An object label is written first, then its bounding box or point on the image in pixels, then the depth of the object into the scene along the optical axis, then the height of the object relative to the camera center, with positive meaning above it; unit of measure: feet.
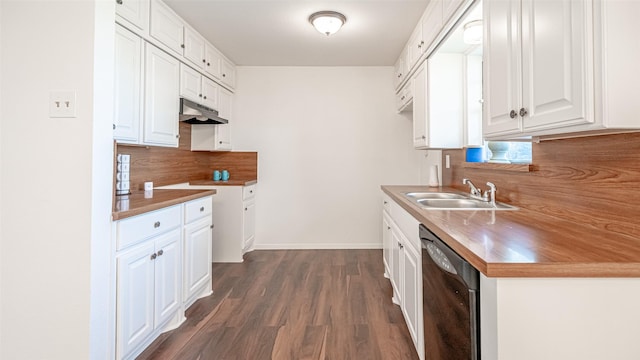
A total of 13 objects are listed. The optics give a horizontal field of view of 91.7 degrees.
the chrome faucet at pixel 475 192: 7.06 -0.15
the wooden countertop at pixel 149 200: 5.13 -0.34
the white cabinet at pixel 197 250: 7.31 -1.65
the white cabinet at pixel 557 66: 2.81 +1.27
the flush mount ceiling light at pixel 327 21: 8.55 +4.58
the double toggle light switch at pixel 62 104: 4.48 +1.15
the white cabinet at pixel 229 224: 11.34 -1.47
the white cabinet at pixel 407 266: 5.34 -1.69
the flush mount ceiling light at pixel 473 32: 6.49 +3.26
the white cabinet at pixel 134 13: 6.53 +3.80
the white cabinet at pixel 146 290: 5.13 -1.98
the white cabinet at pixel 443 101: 8.04 +2.23
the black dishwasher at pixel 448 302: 3.10 -1.38
